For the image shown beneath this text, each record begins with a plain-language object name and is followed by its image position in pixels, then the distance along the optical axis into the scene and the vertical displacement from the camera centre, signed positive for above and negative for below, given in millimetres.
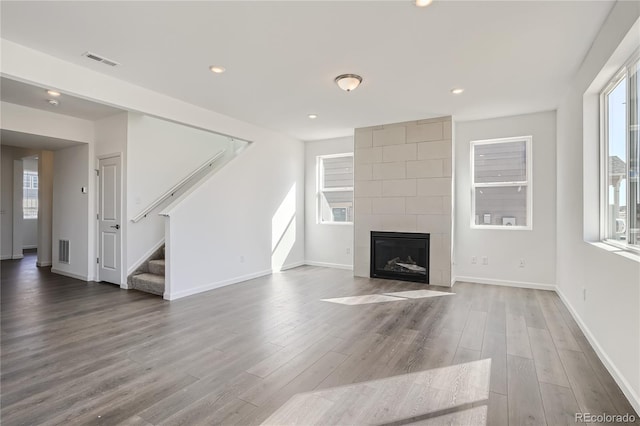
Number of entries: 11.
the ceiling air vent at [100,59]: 2957 +1506
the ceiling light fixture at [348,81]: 3400 +1462
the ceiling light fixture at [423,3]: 2195 +1502
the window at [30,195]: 9102 +503
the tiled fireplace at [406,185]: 5012 +488
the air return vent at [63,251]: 5773 -727
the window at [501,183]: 4969 +509
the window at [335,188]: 6570 +544
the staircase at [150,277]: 4488 -974
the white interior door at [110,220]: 4996 -125
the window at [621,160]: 2236 +445
